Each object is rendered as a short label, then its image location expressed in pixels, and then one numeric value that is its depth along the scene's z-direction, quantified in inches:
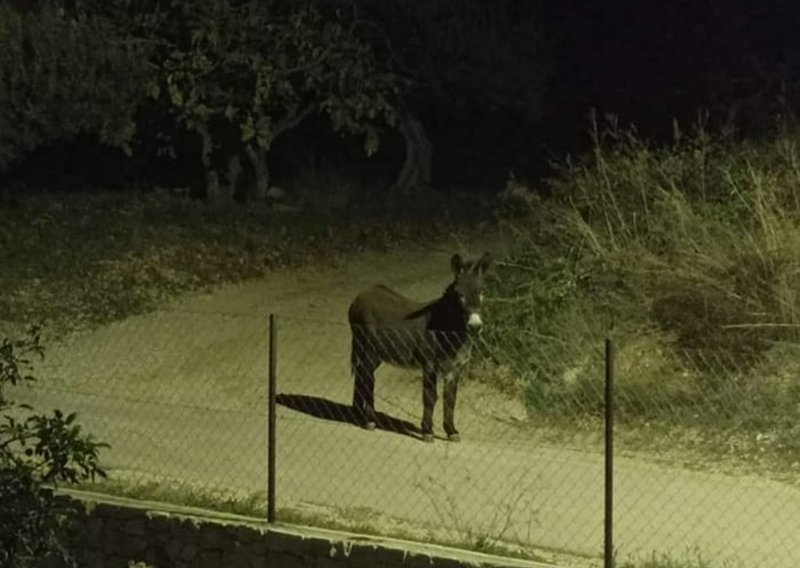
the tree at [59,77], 851.4
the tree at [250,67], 876.6
